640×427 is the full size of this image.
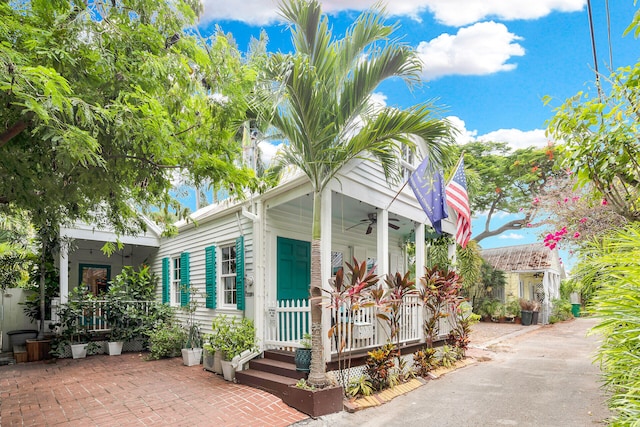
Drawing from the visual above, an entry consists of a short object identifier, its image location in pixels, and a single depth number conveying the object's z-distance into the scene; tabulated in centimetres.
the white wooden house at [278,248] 691
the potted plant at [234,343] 683
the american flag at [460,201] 775
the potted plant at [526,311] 1723
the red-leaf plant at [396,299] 663
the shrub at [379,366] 615
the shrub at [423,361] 740
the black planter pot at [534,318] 1742
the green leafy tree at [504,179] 1880
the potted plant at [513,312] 1784
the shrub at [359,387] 582
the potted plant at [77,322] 923
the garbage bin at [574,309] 2158
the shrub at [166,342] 892
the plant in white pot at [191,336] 823
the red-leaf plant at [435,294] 792
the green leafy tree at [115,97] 338
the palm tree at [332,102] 544
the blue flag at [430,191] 709
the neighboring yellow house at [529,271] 1919
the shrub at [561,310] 1918
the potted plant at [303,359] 582
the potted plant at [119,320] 972
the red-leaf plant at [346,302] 568
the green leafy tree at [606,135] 376
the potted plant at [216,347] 707
